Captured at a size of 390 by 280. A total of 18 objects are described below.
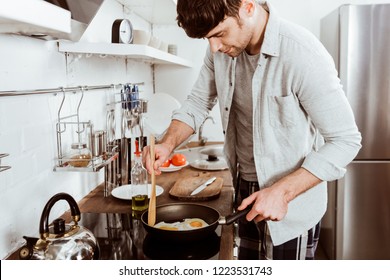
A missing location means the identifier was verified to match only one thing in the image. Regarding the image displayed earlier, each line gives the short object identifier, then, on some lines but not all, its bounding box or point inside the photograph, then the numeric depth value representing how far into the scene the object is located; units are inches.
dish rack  49.8
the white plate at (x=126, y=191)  59.9
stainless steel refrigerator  96.4
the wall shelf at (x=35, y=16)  22.7
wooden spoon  47.2
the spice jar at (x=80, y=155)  50.4
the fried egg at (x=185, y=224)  46.6
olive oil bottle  56.1
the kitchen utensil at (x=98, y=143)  54.5
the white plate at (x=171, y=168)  78.2
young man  45.1
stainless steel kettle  35.5
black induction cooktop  42.5
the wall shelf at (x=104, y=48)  53.3
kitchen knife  62.8
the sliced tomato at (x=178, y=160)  81.8
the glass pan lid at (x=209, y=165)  80.5
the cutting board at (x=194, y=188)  60.8
